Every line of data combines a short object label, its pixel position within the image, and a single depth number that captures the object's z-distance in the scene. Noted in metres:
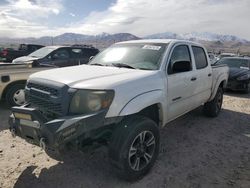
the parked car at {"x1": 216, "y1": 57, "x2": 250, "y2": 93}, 7.20
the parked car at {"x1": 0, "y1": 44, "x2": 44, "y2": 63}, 11.87
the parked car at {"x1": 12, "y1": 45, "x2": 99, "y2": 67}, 7.30
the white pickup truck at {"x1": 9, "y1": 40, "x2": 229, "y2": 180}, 2.18
